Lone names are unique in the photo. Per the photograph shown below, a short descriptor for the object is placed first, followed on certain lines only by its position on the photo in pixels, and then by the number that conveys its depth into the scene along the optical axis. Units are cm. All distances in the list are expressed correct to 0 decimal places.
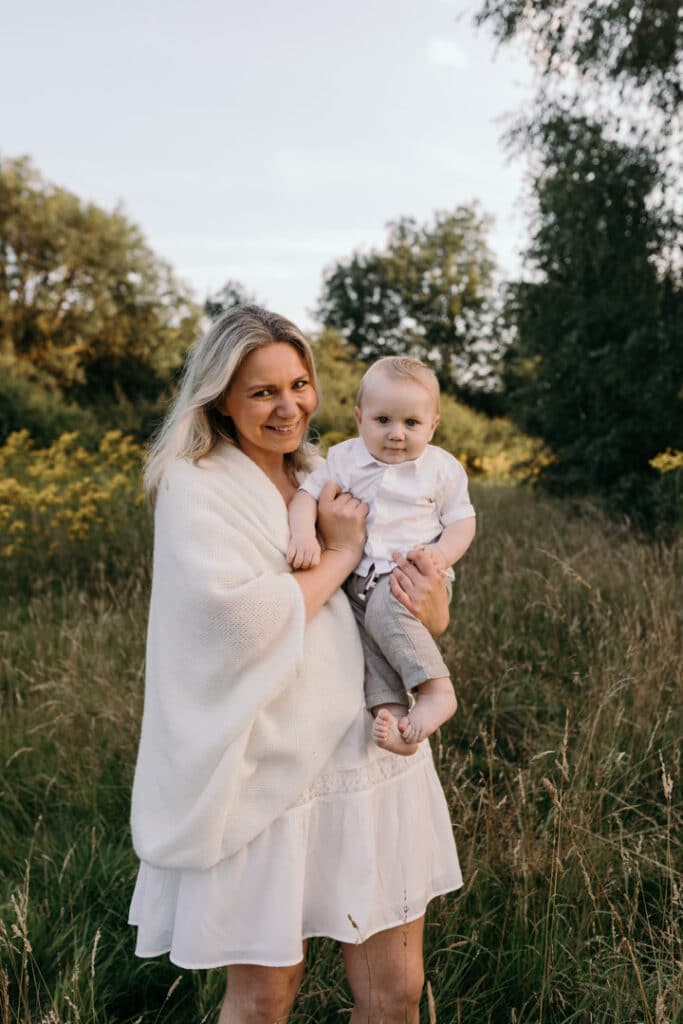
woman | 165
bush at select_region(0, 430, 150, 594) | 612
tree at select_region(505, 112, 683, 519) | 825
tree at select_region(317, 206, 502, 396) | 3488
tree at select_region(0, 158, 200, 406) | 2438
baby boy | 179
